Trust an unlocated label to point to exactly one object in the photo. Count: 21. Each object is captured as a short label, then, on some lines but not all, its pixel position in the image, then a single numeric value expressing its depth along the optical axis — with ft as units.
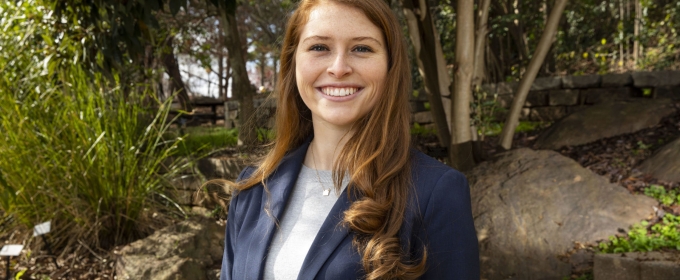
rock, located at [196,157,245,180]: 16.14
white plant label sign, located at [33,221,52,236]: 10.69
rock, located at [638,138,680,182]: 13.66
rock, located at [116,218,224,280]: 11.46
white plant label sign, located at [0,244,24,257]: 9.88
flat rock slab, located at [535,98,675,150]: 17.95
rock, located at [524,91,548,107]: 23.70
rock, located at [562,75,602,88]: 22.65
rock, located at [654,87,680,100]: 20.12
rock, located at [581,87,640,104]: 21.80
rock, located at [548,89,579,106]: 23.20
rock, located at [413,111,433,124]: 24.38
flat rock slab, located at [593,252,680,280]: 9.48
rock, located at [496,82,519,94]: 23.73
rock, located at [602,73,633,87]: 21.85
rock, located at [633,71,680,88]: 20.42
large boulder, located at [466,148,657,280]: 11.53
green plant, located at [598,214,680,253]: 10.71
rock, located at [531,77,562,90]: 23.49
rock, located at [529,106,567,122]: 23.39
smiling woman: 4.15
